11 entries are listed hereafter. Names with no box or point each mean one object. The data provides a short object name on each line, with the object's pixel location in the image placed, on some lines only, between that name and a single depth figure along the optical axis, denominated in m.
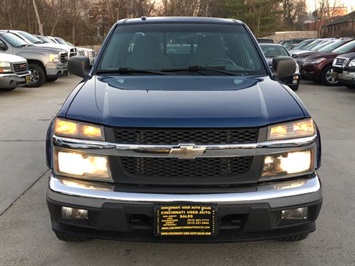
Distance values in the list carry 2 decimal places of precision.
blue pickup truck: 2.45
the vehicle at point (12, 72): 10.80
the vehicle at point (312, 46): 16.41
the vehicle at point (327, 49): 14.56
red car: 13.62
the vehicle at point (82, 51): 17.96
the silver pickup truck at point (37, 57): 13.35
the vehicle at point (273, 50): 12.95
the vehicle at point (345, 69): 11.03
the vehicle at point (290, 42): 27.73
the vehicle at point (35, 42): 14.59
